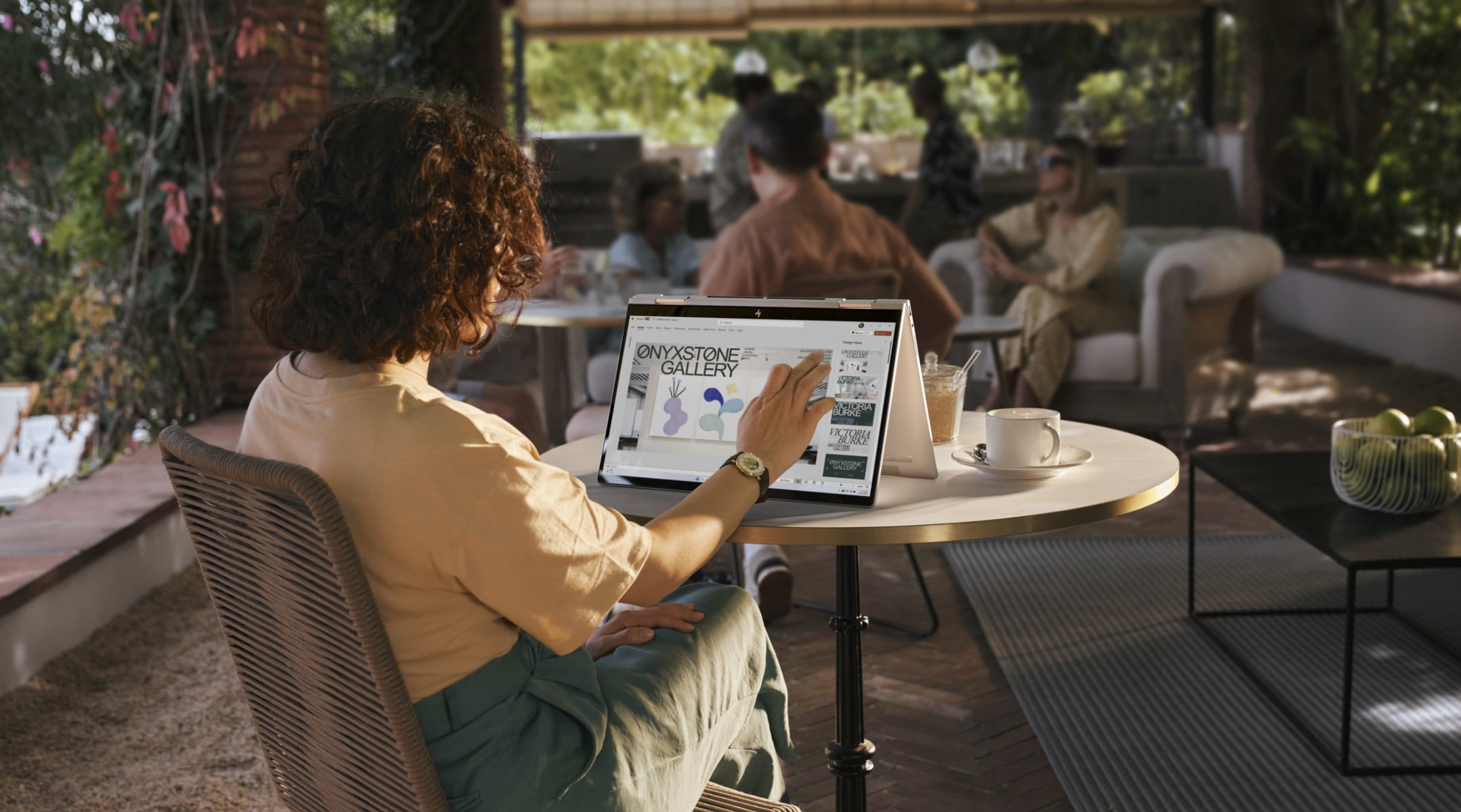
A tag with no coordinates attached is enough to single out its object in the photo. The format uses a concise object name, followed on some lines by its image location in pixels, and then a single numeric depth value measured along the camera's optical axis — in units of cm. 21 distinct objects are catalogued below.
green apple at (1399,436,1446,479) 256
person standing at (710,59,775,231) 651
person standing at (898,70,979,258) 710
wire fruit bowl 257
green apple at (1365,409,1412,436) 262
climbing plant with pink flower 497
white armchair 538
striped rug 246
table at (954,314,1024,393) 432
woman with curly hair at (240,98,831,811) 133
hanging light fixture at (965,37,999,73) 1381
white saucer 186
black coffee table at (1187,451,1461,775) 237
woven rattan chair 130
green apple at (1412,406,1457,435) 259
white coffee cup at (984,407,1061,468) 187
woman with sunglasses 547
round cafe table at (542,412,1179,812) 166
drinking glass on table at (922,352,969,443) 210
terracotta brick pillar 512
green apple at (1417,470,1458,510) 258
